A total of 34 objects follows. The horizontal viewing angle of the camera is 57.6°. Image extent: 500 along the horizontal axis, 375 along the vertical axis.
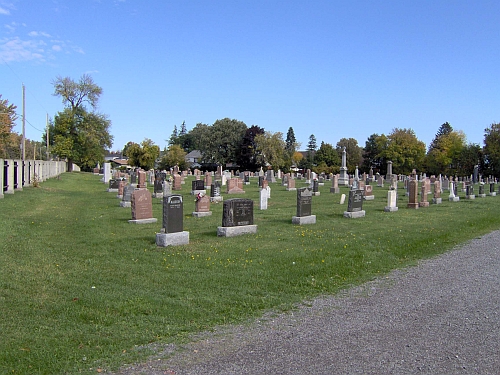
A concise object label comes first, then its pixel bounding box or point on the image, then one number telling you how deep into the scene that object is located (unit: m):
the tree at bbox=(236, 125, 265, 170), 75.62
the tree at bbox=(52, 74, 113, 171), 58.22
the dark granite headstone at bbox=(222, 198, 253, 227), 11.71
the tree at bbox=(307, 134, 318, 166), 142.06
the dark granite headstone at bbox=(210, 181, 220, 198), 22.09
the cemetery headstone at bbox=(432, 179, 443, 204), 23.31
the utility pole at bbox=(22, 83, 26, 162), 33.44
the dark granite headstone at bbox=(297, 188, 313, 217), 14.27
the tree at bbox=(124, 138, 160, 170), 71.44
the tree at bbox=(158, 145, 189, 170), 78.31
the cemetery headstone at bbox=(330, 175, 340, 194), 30.56
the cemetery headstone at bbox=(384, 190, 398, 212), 18.66
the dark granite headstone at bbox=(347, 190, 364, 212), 16.17
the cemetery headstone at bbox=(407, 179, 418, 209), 20.53
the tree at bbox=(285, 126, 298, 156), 74.00
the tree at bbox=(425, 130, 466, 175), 71.00
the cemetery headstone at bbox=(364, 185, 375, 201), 25.19
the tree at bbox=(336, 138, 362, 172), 95.38
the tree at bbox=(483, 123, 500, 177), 61.89
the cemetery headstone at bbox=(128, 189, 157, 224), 14.22
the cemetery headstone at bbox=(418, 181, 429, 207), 21.14
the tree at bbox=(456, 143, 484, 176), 64.88
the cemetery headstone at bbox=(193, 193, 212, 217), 16.15
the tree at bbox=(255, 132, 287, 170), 71.19
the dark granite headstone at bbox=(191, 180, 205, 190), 26.64
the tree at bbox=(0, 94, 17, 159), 42.34
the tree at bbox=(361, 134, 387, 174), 80.73
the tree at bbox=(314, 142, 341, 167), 90.31
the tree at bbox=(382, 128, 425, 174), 76.19
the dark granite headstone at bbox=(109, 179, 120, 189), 28.95
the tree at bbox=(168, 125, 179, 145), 141.75
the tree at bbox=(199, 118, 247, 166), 81.00
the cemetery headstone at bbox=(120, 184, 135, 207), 19.28
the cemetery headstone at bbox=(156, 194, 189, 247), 10.18
